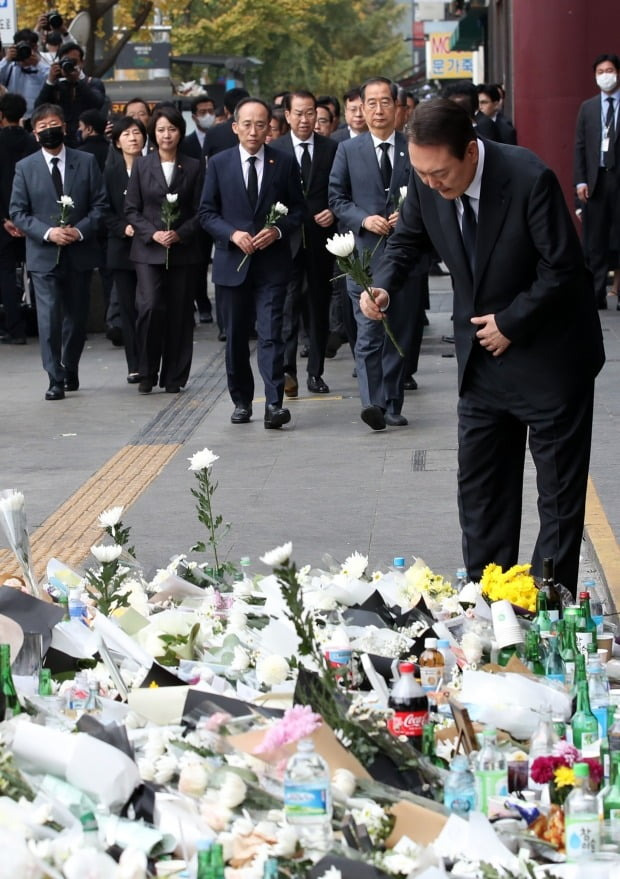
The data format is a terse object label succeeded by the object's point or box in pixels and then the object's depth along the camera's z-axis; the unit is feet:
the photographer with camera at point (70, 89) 58.65
